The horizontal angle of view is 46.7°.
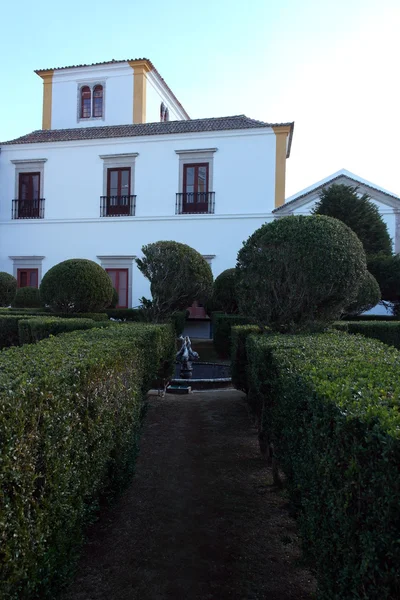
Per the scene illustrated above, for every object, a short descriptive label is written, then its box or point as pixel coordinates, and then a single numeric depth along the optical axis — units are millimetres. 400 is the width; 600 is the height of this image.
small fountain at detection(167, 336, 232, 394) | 9055
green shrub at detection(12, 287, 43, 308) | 17953
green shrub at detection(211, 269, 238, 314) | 14648
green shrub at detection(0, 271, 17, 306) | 16953
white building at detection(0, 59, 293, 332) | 19797
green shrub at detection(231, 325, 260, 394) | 6754
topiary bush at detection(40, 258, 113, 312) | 12430
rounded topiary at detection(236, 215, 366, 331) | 6113
